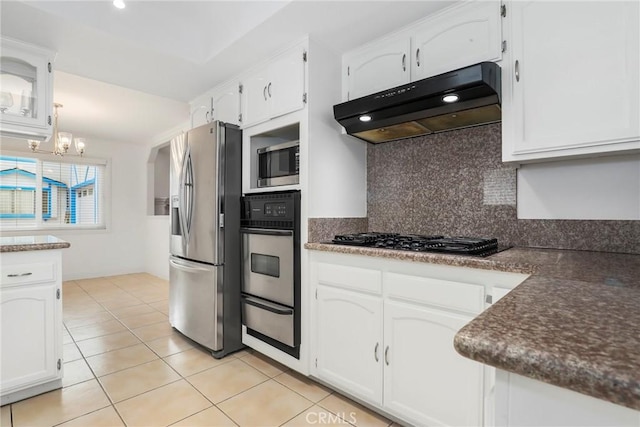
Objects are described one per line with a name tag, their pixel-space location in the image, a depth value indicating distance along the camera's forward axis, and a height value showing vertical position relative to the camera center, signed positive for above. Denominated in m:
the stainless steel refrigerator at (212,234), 2.48 -0.14
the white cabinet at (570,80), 1.32 +0.60
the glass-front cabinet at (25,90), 2.09 +0.84
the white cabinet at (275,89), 2.17 +0.92
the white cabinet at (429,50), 1.69 +0.97
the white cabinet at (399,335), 1.44 -0.63
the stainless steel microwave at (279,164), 2.26 +0.38
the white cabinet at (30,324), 1.85 -0.63
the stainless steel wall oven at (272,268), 2.15 -0.37
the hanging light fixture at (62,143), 3.51 +0.83
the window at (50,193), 4.76 +0.37
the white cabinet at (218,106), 2.71 +1.00
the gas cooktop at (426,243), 1.51 -0.15
